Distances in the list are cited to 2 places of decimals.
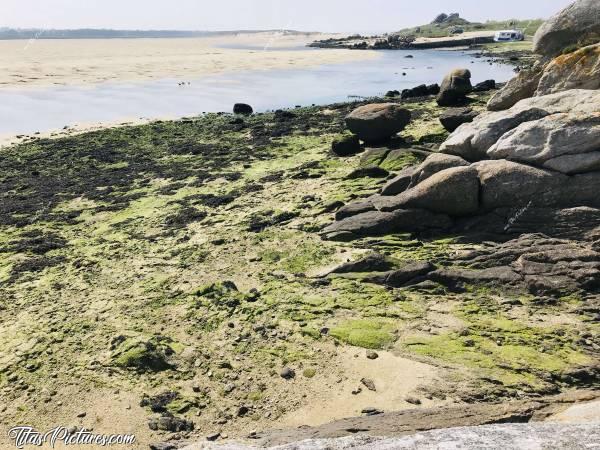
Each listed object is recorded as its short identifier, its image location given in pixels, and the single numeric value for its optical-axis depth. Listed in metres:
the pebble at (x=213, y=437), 9.53
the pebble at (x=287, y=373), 11.04
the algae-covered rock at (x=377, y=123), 28.16
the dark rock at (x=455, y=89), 39.00
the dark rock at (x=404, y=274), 14.07
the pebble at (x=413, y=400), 9.62
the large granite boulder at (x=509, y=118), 16.84
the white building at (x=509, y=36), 136.62
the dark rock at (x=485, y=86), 43.32
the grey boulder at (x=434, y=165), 17.59
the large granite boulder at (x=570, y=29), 21.55
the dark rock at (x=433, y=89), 47.14
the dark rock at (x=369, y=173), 22.34
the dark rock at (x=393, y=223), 16.47
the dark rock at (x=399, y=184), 18.55
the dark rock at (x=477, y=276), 13.31
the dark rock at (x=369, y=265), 14.81
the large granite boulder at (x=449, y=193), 15.91
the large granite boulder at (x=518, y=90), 22.33
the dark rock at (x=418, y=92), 47.06
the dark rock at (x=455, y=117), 26.97
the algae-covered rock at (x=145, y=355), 11.73
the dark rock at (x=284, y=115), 40.94
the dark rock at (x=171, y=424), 9.85
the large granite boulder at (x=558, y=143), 15.18
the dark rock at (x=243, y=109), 46.38
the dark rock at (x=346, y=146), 27.58
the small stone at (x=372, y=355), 11.25
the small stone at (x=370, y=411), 9.43
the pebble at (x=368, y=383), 10.27
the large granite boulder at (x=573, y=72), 19.39
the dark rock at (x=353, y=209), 18.25
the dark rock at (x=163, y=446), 9.05
